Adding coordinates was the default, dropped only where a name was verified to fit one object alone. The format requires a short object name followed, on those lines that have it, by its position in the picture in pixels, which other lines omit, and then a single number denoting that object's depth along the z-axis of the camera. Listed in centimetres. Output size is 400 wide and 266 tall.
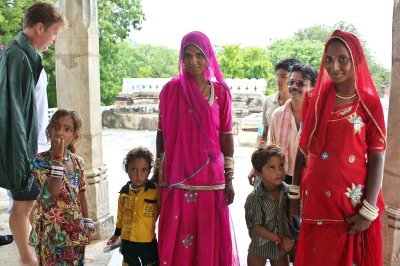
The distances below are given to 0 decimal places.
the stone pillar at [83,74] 300
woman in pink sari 212
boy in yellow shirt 218
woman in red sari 175
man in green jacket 224
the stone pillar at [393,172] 229
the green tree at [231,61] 1589
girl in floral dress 202
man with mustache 243
